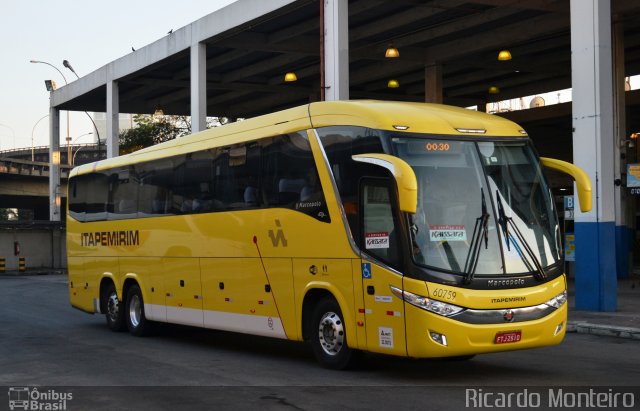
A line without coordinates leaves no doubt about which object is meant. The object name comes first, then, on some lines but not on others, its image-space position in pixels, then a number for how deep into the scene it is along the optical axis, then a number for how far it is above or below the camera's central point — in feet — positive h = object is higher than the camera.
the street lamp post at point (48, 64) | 184.34 +30.81
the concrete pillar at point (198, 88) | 107.69 +14.87
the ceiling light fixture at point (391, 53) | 108.68 +18.56
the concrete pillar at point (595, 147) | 65.26 +4.54
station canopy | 101.76 +20.90
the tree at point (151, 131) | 182.50 +17.47
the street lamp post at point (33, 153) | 351.42 +26.09
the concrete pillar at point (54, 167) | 166.09 +9.81
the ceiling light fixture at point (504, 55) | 109.81 +18.30
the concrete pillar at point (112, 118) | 134.62 +14.58
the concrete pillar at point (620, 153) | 101.60 +6.43
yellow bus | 36.24 -0.59
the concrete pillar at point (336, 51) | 81.51 +14.29
